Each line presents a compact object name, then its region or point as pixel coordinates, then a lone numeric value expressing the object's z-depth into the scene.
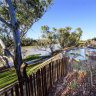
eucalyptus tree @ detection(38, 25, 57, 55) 10.65
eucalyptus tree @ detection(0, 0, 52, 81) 4.48
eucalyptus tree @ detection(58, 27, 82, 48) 13.35
